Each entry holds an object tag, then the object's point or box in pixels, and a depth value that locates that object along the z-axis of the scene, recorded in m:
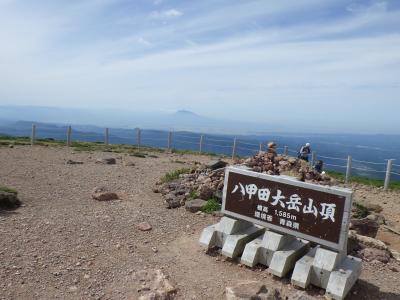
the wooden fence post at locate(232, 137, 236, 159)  22.93
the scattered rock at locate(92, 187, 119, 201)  9.78
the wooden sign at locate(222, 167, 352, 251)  5.64
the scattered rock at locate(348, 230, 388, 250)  7.39
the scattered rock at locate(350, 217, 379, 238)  8.52
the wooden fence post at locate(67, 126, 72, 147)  23.48
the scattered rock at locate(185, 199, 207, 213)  9.19
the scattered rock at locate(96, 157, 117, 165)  16.18
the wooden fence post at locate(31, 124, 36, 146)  23.10
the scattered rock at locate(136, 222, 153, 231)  7.88
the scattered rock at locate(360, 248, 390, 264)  7.03
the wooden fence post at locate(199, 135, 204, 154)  24.64
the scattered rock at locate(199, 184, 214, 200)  9.82
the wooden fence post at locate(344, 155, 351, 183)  16.75
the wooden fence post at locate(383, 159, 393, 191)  15.77
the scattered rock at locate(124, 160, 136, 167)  15.85
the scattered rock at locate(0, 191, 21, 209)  8.42
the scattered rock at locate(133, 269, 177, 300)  5.29
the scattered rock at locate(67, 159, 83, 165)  15.45
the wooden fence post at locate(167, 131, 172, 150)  25.17
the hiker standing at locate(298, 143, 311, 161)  14.69
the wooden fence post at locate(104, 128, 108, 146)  25.44
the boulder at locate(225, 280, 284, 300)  5.08
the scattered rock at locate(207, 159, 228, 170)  11.66
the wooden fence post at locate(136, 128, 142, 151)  25.35
